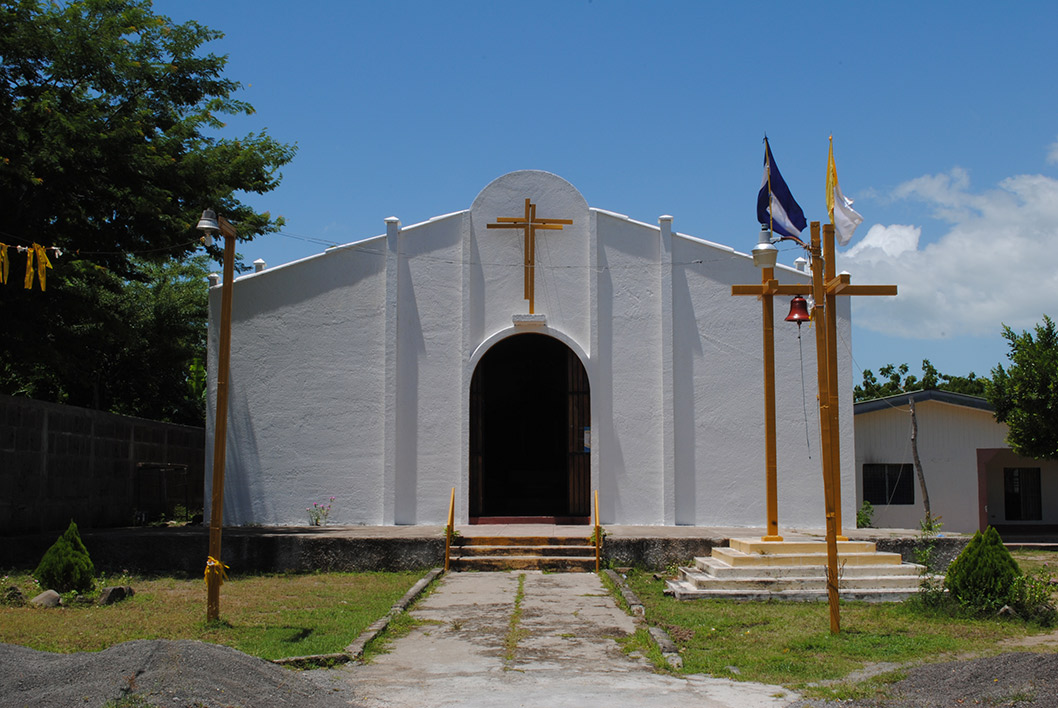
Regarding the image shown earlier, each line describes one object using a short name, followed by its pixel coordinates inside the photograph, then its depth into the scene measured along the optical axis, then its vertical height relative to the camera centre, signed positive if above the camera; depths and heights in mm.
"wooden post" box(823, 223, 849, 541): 10141 +1501
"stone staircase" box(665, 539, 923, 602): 11742 -1271
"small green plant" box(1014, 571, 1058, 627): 10453 -1386
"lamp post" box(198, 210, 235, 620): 10062 +481
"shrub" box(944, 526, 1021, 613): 10578 -1150
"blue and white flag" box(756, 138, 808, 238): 12156 +3262
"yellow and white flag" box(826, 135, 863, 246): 10594 +2796
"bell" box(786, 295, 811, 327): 12202 +2009
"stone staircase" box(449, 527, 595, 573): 14719 -1287
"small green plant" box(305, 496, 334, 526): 16938 -787
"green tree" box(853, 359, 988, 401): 40522 +3742
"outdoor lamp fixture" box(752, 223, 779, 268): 11047 +2460
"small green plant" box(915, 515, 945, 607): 10891 -1253
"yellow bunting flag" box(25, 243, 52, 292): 11086 +2360
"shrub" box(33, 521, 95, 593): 12070 -1257
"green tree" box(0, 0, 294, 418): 14461 +4739
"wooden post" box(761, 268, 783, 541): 12227 +739
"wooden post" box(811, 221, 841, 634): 9508 +512
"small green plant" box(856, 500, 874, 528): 19578 -907
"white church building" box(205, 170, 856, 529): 17047 +1758
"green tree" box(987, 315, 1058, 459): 21594 +1655
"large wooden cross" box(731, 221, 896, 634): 9562 +1199
